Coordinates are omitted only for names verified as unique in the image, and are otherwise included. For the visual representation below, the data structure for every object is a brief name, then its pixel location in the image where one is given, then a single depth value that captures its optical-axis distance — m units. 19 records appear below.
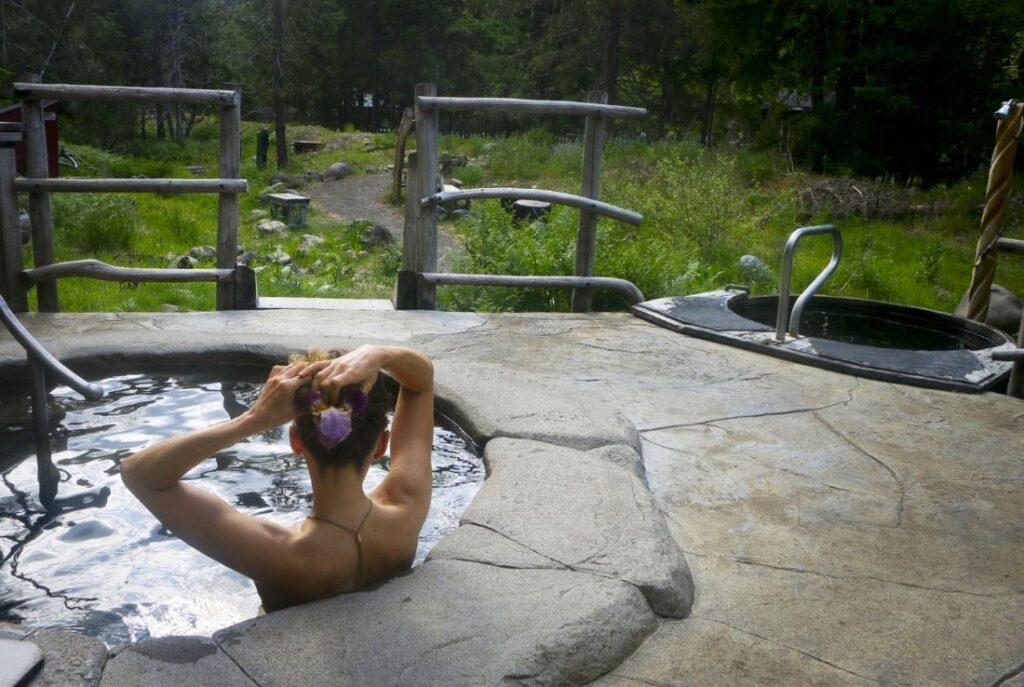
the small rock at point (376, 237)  11.76
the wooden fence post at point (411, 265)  6.35
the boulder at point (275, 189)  16.36
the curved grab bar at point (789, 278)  5.25
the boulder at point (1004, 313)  7.55
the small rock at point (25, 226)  10.08
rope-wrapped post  5.78
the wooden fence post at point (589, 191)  6.55
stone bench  13.32
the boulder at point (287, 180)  18.09
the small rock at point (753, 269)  8.73
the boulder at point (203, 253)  10.00
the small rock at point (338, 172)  19.52
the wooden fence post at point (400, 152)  12.81
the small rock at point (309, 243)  11.37
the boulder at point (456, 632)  2.10
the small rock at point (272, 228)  12.79
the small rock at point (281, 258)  10.79
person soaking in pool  2.11
